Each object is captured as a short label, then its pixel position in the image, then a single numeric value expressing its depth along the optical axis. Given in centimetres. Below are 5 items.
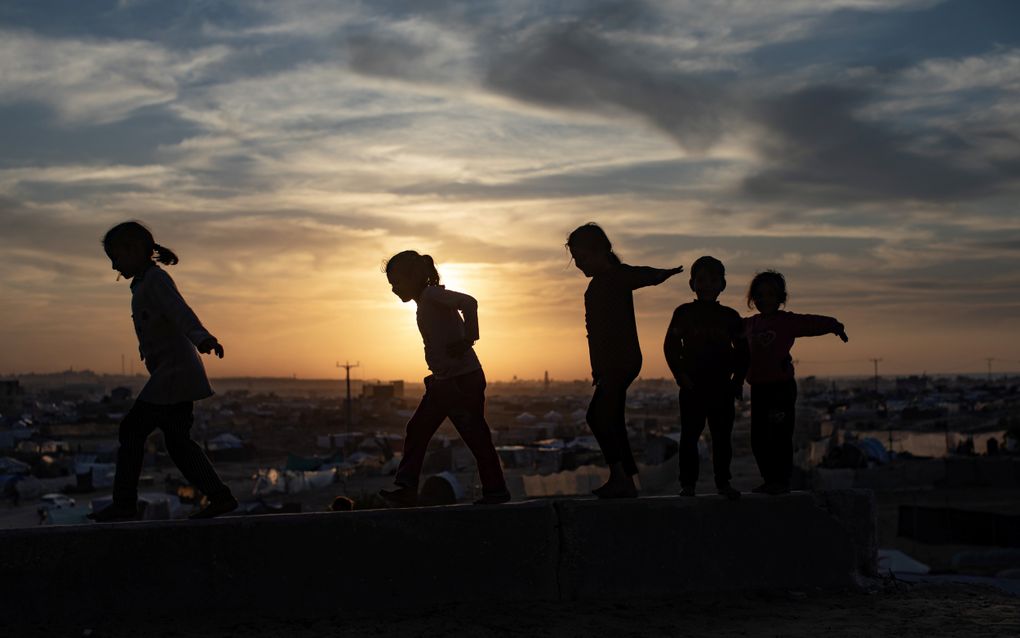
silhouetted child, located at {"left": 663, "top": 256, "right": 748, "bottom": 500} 591
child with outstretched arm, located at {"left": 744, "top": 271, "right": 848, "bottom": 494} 616
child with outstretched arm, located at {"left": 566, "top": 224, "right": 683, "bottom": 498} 584
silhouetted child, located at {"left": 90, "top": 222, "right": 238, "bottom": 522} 518
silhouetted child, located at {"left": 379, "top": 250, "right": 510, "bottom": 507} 574
